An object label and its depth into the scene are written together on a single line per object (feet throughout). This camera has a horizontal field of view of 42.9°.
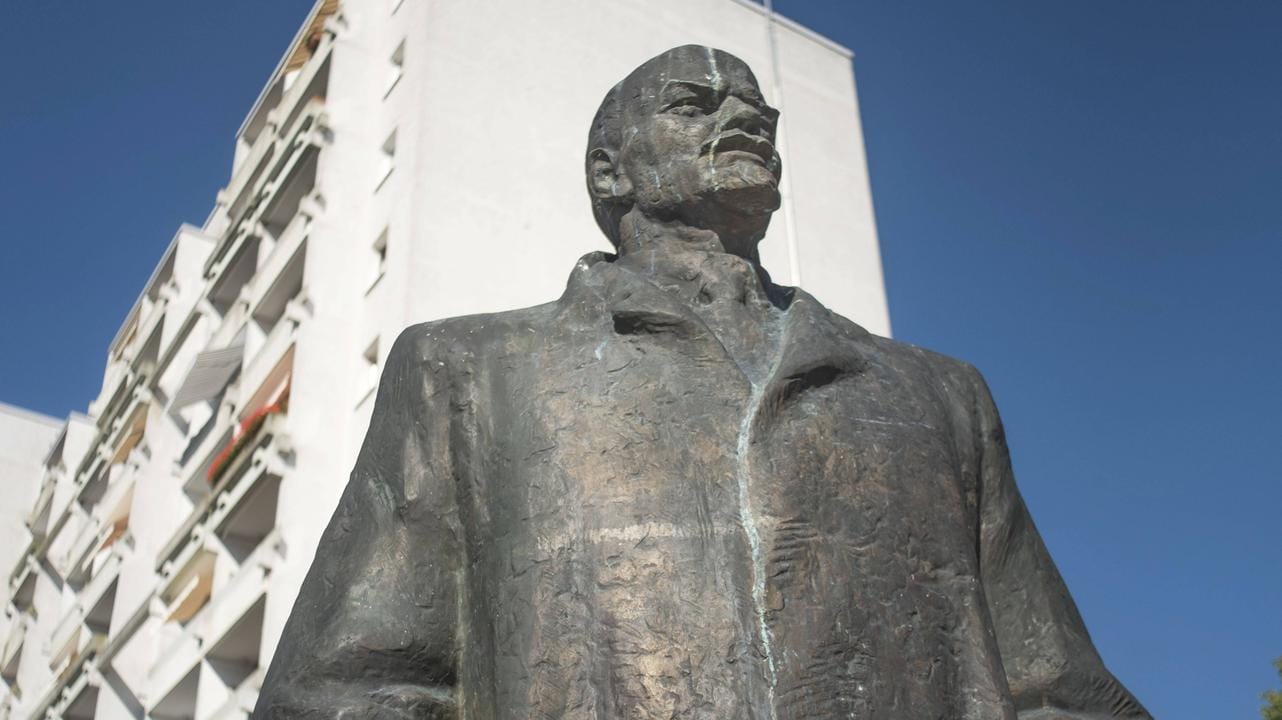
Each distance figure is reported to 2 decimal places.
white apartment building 71.77
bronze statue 9.55
